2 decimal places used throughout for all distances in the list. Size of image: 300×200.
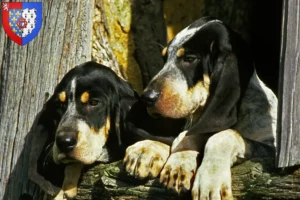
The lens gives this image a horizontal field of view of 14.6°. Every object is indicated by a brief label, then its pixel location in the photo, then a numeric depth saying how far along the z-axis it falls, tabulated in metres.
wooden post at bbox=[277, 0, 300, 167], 6.91
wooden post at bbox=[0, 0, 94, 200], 9.23
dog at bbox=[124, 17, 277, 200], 7.38
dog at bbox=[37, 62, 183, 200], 8.17
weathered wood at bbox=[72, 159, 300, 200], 6.94
